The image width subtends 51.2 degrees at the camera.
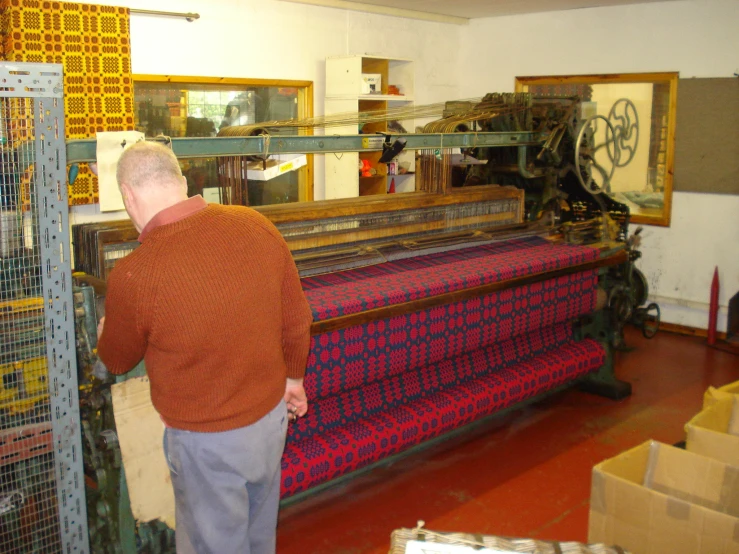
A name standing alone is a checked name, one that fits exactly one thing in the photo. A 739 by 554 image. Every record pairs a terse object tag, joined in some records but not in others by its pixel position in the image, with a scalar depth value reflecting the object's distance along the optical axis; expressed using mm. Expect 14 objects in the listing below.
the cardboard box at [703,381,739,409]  2581
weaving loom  3076
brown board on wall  5680
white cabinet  6121
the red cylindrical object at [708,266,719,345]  5762
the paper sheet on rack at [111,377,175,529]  2572
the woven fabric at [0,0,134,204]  4328
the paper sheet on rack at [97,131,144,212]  2492
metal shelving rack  2174
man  1961
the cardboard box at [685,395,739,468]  2240
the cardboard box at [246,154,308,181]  3328
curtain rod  5051
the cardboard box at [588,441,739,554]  1845
